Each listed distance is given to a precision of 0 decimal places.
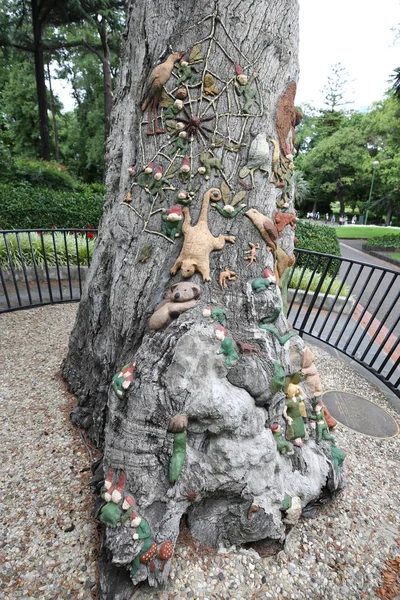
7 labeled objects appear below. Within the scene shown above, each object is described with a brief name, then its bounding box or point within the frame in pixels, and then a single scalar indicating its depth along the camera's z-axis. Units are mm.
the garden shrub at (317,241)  7574
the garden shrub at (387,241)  16188
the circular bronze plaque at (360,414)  3117
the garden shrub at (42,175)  11677
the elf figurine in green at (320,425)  2340
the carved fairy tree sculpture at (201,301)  1716
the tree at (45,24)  11266
